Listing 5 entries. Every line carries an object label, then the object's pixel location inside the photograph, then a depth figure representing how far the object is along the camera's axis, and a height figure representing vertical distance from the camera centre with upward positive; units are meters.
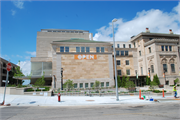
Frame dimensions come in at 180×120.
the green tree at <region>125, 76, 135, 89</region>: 26.81 -1.68
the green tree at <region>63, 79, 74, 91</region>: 28.57 -1.90
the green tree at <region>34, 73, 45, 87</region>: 29.17 -1.32
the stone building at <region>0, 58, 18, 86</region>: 62.11 +2.96
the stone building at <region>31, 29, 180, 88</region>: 39.81 +4.50
